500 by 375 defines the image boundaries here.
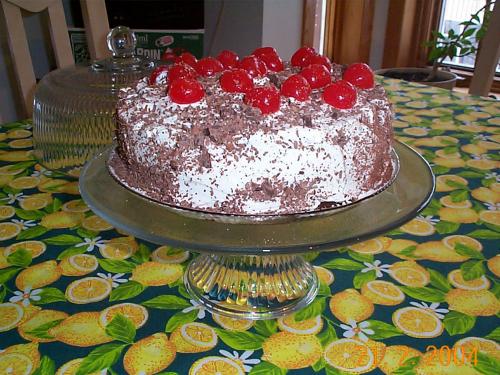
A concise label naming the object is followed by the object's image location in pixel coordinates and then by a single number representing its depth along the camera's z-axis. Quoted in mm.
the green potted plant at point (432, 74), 2584
